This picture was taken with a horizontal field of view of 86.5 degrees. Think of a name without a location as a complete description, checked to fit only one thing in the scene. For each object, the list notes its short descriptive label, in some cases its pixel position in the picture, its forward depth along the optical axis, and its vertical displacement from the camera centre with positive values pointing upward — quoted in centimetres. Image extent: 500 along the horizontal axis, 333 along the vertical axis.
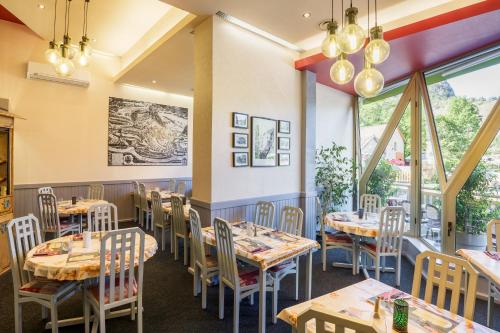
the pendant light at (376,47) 208 +96
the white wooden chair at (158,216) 445 -84
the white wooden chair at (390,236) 328 -84
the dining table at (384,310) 134 -79
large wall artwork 607 +83
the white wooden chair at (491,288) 233 -104
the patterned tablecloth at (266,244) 229 -74
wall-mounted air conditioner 489 +176
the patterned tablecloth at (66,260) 199 -75
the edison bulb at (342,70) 236 +89
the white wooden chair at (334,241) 374 -104
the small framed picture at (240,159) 362 +12
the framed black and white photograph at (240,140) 362 +39
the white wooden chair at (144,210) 555 -93
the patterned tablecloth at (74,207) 412 -66
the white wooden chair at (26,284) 212 -100
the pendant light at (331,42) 221 +106
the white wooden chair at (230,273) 231 -99
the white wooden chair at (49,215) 389 -72
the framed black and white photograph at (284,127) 426 +68
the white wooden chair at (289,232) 261 -76
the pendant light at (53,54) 311 +132
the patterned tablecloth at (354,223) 339 -74
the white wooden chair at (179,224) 390 -84
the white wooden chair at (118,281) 200 -91
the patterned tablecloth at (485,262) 195 -75
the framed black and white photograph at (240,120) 360 +66
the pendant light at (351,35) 200 +102
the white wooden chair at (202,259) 271 -97
